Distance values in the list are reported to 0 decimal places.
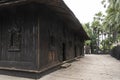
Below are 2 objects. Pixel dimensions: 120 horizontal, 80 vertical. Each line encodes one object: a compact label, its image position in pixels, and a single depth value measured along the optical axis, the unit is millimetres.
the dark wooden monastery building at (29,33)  4410
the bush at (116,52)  11308
